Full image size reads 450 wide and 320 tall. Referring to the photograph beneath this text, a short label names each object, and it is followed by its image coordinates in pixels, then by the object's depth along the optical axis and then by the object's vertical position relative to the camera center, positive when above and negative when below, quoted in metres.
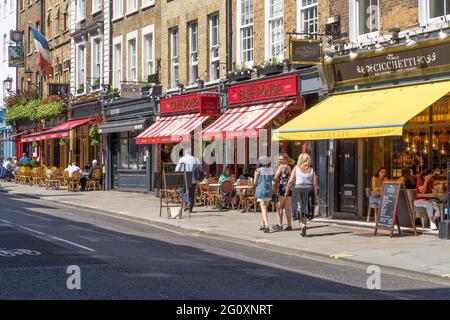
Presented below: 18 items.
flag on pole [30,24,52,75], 41.50 +6.35
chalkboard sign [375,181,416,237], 15.85 -0.97
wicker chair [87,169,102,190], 35.91 -0.76
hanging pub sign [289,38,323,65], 19.64 +2.89
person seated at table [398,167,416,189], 17.67 -0.42
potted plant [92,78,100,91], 36.88 +3.87
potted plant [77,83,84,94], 39.67 +3.97
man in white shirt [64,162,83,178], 35.12 -0.22
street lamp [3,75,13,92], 50.18 +5.63
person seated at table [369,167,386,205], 17.80 -0.56
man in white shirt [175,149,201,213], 21.80 -0.12
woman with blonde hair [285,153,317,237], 16.08 -0.62
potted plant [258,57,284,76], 22.48 +2.85
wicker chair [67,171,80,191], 35.04 -0.77
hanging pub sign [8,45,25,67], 50.86 +7.32
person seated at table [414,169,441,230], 16.53 -0.85
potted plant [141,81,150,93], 31.21 +3.18
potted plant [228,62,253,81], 24.30 +2.90
